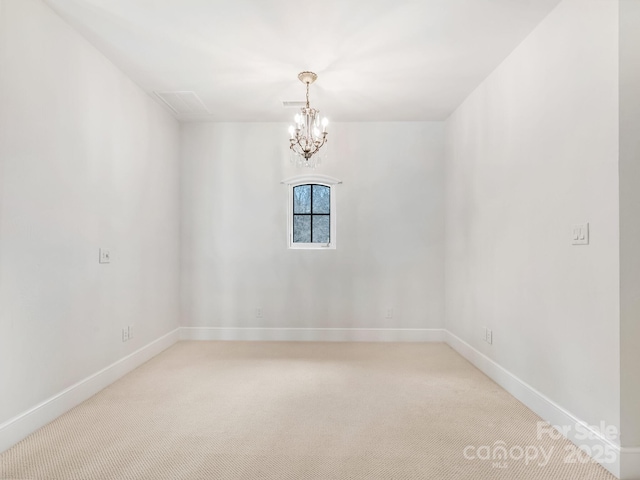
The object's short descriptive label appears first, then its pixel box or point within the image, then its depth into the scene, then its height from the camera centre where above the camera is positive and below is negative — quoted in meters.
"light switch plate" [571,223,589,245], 2.06 +0.04
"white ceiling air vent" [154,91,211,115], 3.78 +1.52
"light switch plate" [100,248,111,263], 3.00 -0.13
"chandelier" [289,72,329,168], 3.25 +1.02
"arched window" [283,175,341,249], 4.73 +0.33
